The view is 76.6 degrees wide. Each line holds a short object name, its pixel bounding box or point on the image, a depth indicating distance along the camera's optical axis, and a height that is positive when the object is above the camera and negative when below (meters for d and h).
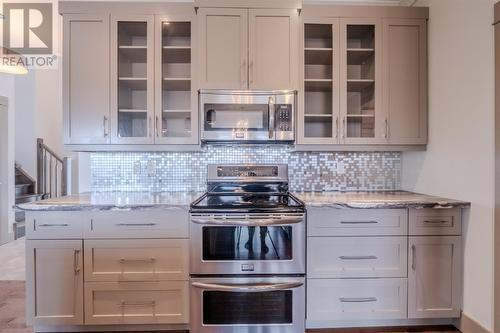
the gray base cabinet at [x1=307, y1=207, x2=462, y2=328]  2.11 -0.66
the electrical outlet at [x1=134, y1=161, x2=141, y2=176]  2.73 -0.04
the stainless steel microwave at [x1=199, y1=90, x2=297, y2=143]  2.40 +0.35
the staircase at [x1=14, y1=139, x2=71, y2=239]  4.88 -0.31
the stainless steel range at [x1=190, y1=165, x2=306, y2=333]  2.03 -0.68
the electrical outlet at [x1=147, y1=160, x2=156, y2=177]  2.73 -0.05
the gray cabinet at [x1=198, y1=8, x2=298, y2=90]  2.40 +0.88
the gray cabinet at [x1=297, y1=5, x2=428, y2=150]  2.48 +0.65
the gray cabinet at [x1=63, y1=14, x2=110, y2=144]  2.40 +0.64
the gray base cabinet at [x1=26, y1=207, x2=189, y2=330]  2.05 -0.68
